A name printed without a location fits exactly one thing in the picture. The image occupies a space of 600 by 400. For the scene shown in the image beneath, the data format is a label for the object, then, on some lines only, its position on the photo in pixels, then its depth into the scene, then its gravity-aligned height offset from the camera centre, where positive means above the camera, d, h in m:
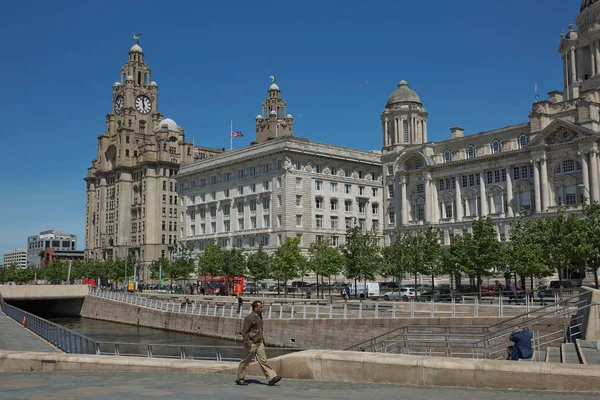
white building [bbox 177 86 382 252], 92.75 +10.88
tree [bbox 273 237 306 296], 77.25 +0.32
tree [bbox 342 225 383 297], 65.38 +0.40
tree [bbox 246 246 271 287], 80.31 -0.24
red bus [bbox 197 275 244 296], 81.38 -2.87
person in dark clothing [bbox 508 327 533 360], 17.14 -2.40
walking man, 14.65 -1.85
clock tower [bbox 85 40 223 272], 136.12 +21.18
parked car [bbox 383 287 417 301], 54.95 -3.13
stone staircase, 15.56 -2.53
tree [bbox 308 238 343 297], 75.00 +0.17
